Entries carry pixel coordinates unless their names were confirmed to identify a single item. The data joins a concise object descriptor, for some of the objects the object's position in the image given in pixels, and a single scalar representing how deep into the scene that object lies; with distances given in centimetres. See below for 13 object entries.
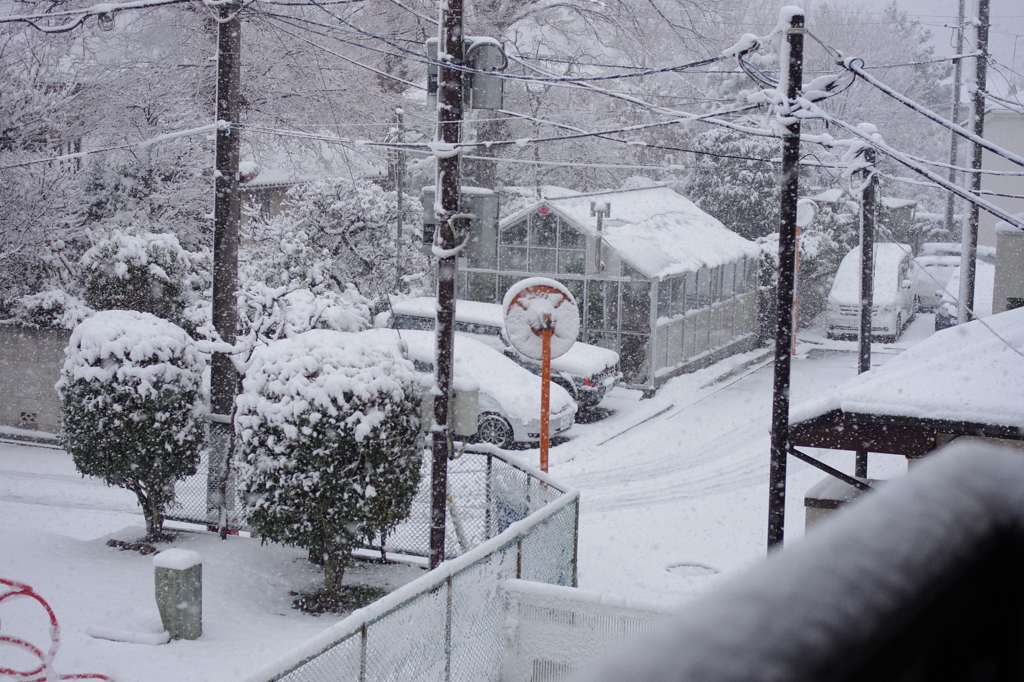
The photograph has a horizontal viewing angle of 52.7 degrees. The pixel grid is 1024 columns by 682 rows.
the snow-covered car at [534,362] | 1844
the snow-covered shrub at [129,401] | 1077
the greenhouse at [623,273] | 2117
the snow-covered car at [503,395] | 1652
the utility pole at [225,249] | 1166
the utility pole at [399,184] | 2158
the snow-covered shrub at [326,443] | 928
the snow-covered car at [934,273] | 3212
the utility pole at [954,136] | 3012
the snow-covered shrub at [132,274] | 1606
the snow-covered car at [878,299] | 2811
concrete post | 832
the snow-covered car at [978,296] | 2573
